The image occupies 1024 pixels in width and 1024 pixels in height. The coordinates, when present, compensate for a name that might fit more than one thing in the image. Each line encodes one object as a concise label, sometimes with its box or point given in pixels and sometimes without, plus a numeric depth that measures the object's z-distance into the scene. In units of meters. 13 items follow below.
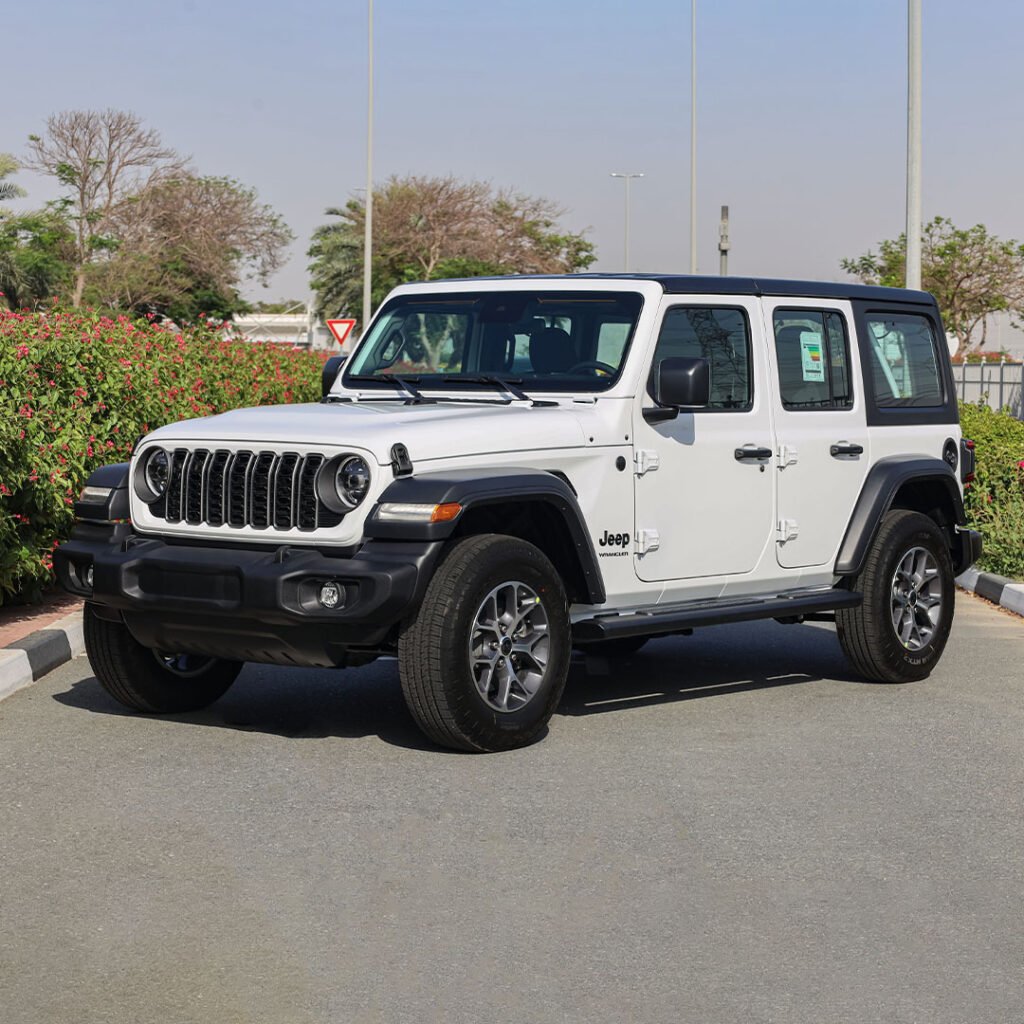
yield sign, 37.66
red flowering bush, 11.05
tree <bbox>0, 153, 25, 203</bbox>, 46.53
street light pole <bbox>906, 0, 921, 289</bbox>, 20.66
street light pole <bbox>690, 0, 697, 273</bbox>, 49.66
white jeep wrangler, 7.50
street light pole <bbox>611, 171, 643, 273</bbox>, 80.50
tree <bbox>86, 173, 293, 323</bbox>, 57.12
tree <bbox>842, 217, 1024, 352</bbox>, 65.56
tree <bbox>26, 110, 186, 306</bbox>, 54.88
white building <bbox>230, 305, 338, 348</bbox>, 91.44
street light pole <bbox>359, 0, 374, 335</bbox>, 43.75
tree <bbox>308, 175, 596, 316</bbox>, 74.88
